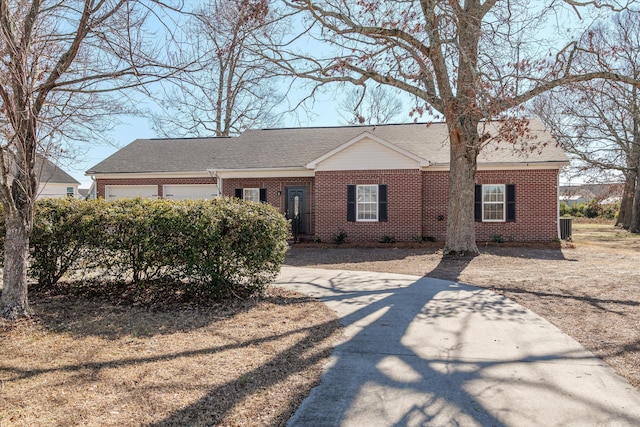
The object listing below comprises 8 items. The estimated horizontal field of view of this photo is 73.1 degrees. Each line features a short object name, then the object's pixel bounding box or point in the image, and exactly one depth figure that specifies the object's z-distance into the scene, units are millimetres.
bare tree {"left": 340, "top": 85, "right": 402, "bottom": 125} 12508
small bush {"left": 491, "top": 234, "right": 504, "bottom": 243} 16172
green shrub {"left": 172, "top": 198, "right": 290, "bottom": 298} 6484
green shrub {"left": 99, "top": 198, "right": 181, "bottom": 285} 6484
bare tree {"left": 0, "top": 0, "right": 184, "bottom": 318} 4883
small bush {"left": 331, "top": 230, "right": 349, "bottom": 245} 16906
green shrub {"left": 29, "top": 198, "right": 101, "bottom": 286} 6633
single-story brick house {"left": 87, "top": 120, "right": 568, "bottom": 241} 16375
